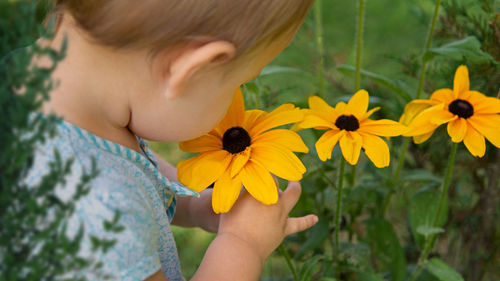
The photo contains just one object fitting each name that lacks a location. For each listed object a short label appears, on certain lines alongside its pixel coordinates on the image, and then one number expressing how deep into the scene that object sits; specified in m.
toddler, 0.70
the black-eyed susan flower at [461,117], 0.79
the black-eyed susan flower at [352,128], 0.77
